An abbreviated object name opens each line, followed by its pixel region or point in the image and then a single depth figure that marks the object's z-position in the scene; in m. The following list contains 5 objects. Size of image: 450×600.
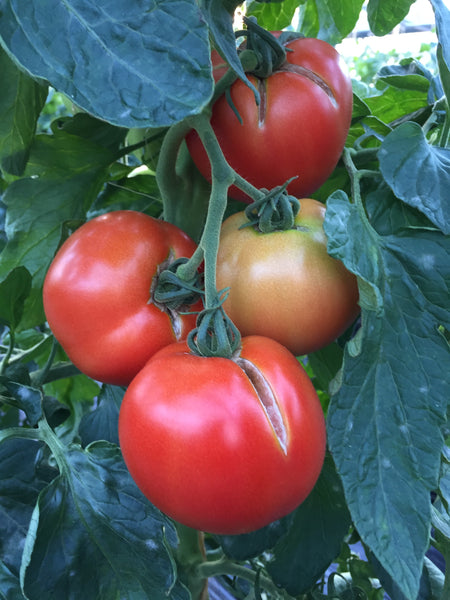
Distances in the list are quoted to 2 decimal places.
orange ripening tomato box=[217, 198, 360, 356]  0.38
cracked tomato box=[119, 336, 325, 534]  0.33
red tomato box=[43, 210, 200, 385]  0.40
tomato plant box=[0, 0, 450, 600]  0.31
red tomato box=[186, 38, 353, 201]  0.41
